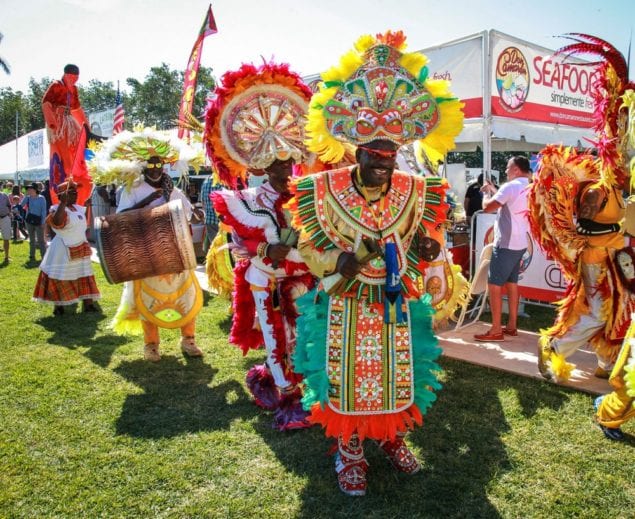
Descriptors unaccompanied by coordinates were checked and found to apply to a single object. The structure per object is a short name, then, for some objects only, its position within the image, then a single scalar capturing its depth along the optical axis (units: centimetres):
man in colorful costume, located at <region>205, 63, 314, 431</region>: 361
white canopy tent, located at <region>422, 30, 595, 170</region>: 775
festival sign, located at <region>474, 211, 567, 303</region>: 626
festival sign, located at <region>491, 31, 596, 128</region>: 790
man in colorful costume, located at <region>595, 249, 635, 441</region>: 315
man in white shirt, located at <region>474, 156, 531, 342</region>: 547
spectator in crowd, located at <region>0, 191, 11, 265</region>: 1282
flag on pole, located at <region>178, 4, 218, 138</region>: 947
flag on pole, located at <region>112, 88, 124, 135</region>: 1115
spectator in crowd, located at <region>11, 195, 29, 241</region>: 1717
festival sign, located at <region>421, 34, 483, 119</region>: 781
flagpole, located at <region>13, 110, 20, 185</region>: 2449
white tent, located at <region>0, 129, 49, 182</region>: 2270
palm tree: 1828
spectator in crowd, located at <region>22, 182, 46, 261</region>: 1219
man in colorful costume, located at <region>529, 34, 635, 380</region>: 401
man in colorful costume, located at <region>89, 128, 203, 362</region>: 478
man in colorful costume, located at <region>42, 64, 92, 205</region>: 725
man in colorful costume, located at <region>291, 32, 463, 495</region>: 274
